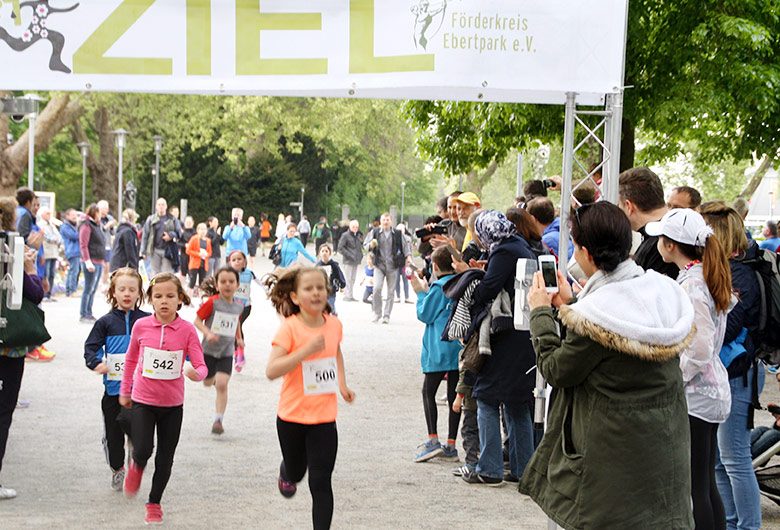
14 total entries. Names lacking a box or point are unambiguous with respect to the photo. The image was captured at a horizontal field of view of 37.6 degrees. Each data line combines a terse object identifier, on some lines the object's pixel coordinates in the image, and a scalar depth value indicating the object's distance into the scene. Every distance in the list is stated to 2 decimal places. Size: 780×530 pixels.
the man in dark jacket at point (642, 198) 6.18
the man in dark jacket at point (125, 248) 19.20
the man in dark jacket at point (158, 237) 23.62
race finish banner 6.91
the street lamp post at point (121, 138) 37.03
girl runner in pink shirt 7.02
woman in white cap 5.19
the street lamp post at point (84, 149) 48.09
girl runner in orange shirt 6.05
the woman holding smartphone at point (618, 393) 4.21
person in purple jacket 7.32
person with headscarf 7.63
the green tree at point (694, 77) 13.49
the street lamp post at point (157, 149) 47.12
